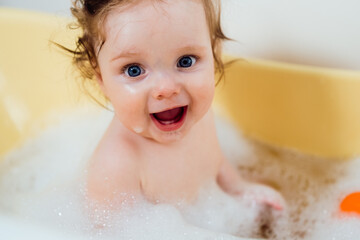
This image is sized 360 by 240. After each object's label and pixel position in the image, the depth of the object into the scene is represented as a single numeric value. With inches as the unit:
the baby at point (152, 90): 35.2
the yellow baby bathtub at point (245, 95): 52.9
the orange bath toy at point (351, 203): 44.4
